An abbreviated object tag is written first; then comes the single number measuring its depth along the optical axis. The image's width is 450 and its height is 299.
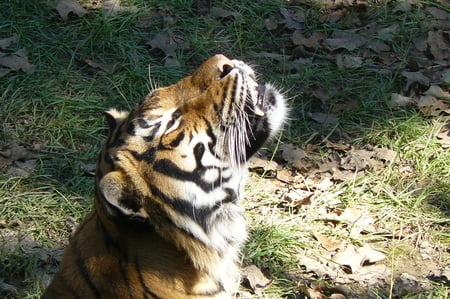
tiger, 5.47
